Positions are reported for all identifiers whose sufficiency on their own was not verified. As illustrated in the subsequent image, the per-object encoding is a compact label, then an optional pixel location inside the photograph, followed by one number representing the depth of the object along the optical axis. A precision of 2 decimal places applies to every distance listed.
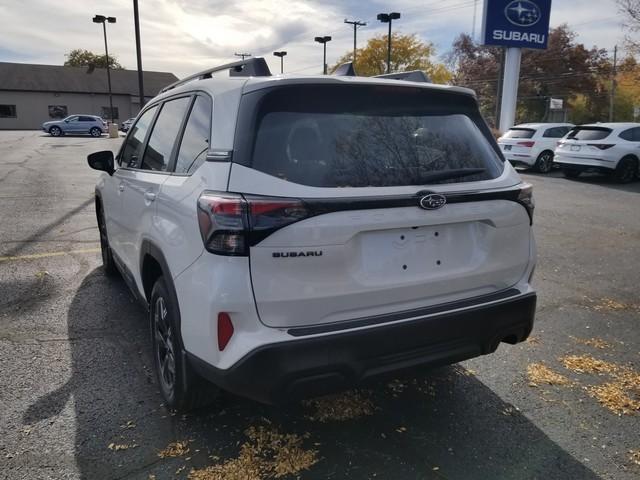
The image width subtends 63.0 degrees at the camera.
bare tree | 26.23
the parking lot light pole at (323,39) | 46.16
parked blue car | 39.22
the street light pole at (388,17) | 39.28
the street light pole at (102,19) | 38.47
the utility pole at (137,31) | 21.88
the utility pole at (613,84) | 48.41
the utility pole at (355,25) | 48.42
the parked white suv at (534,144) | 17.06
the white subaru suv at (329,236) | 2.20
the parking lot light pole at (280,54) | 45.31
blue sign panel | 22.59
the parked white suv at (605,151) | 14.65
